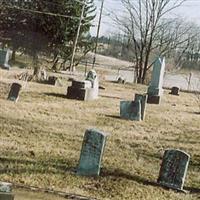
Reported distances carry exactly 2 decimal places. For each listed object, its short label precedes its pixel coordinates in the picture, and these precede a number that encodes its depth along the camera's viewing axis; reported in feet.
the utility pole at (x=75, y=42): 111.86
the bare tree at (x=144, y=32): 128.67
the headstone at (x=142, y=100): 49.14
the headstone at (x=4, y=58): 82.07
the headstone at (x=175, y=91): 85.66
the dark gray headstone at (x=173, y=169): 25.41
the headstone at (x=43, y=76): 70.76
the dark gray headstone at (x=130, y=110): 47.52
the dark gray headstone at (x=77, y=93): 56.34
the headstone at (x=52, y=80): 69.10
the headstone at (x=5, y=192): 14.76
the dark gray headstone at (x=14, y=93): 48.11
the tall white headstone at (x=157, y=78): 67.31
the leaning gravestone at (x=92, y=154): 25.68
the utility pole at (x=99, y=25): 122.01
